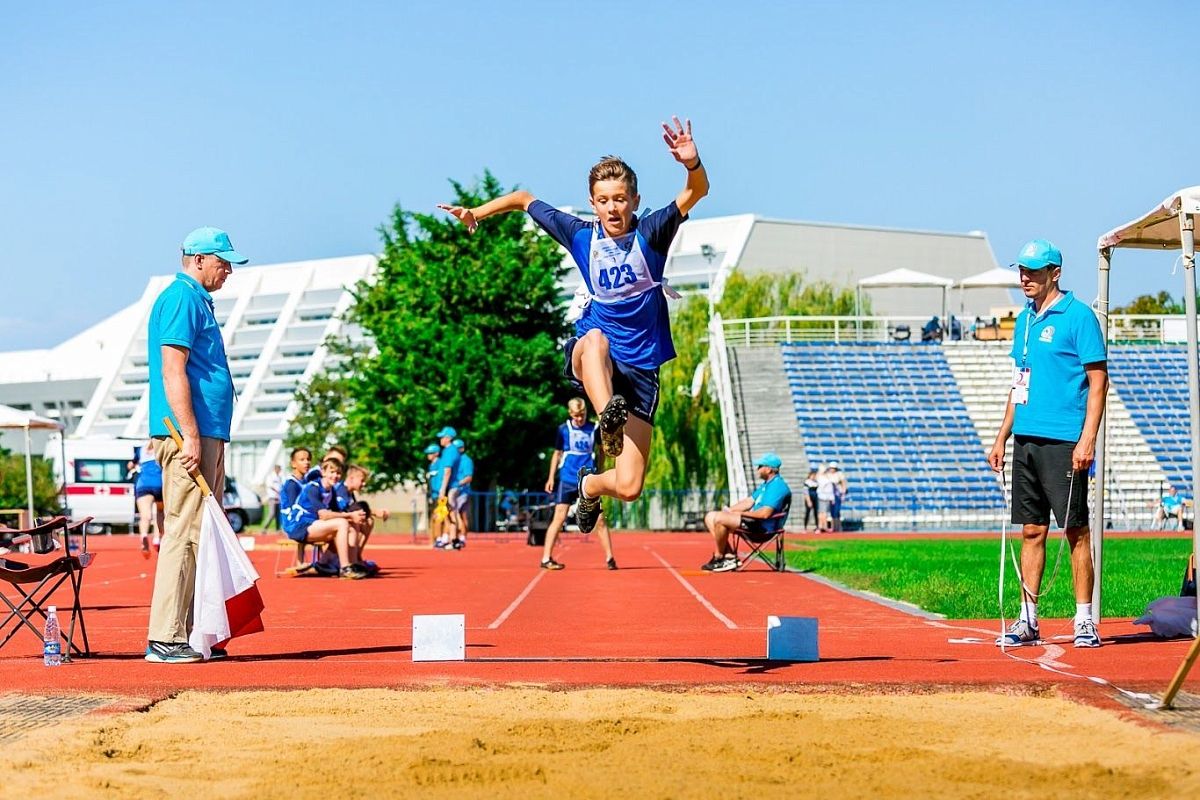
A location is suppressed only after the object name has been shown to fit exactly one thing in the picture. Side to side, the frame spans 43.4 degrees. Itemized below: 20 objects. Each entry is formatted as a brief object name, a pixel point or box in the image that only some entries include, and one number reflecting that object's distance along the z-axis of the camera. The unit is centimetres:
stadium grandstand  3991
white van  4381
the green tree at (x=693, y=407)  4481
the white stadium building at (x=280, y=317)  7669
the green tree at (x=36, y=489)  4507
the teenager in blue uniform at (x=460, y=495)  2563
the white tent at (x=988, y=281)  4977
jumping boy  789
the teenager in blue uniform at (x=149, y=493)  2053
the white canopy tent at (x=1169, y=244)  827
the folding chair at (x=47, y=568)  830
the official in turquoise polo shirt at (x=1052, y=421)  872
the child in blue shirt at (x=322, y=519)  1630
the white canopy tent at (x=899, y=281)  5088
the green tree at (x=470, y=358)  4469
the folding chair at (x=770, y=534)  1803
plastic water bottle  805
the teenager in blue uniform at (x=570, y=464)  1784
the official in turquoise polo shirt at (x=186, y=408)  820
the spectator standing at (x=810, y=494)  3719
